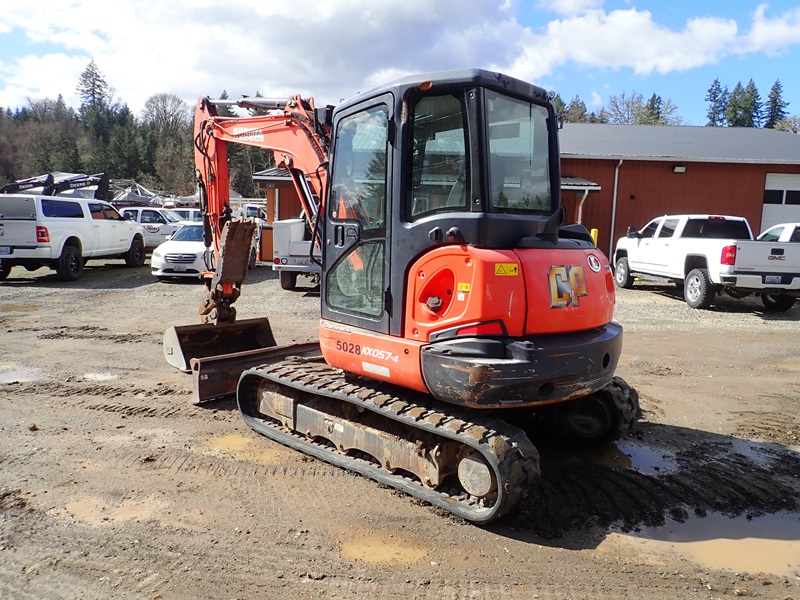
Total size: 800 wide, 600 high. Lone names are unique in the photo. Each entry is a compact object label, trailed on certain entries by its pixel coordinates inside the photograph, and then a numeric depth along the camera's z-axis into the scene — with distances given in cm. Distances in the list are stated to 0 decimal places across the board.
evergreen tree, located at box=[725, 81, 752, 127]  7212
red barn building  2006
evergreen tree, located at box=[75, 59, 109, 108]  9600
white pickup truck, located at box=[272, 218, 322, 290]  1330
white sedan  1484
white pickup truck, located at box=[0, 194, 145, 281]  1406
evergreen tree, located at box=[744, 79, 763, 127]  7300
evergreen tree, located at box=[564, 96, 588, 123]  8066
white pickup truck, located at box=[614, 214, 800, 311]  1166
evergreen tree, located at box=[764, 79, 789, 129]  7717
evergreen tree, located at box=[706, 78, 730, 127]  8418
